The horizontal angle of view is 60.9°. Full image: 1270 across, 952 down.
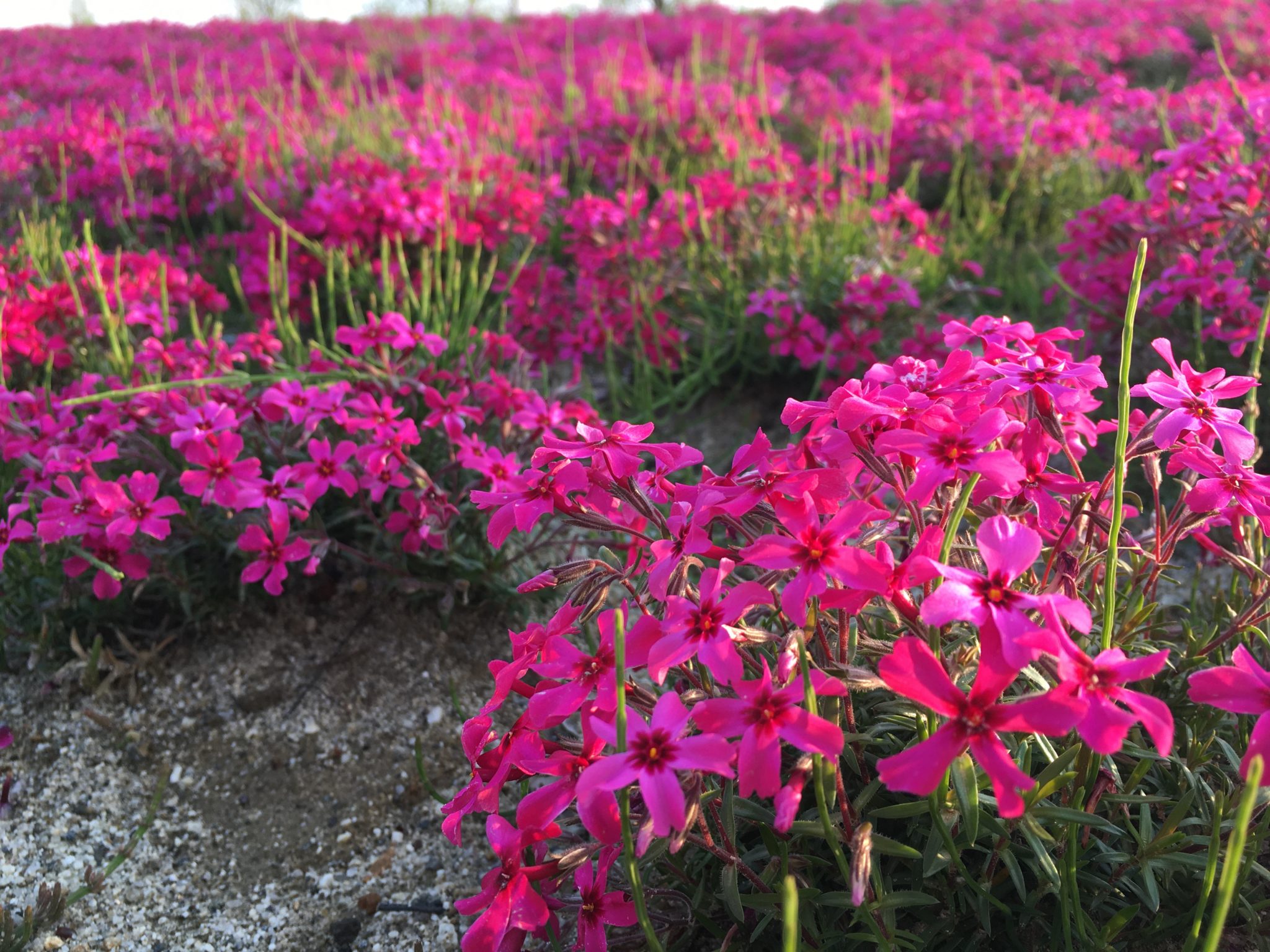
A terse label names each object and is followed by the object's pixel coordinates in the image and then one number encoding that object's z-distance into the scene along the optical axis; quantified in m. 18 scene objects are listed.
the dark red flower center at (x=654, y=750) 0.15
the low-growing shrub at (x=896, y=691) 0.15
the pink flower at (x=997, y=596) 0.14
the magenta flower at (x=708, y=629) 0.15
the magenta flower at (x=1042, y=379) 0.17
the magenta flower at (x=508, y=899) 0.18
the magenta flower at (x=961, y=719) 0.14
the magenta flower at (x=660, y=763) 0.15
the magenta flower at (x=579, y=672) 0.16
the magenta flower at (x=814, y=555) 0.15
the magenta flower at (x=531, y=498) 0.19
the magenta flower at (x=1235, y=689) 0.14
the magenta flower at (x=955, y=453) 0.16
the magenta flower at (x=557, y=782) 0.17
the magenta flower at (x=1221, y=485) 0.17
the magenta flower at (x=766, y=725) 0.14
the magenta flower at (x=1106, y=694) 0.13
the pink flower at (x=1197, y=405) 0.17
